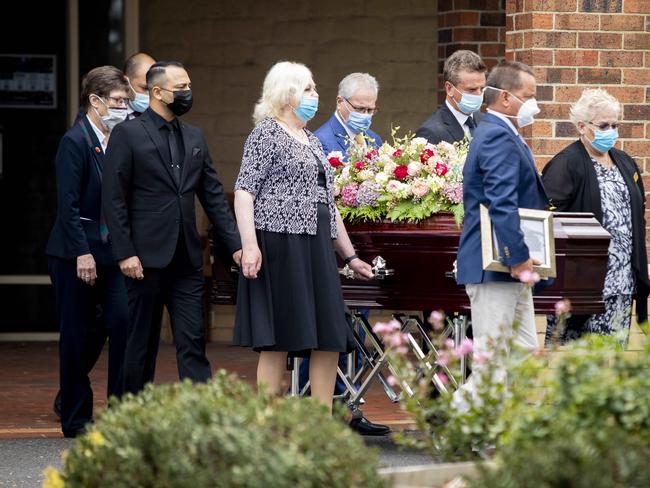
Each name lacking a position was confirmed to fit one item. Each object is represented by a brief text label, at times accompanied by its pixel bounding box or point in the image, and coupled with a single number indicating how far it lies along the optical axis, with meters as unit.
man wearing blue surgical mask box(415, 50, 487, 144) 16.19
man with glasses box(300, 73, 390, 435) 16.33
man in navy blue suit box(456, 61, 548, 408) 12.89
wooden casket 14.21
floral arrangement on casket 14.61
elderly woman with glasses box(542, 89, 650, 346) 15.38
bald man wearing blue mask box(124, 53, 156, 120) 16.67
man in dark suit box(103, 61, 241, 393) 14.22
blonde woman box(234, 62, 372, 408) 13.82
